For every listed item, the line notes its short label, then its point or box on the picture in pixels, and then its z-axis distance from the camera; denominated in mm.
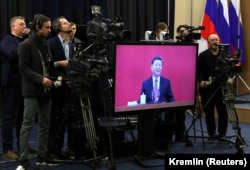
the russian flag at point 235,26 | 8609
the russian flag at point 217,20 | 8523
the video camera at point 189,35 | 5234
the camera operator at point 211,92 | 5633
